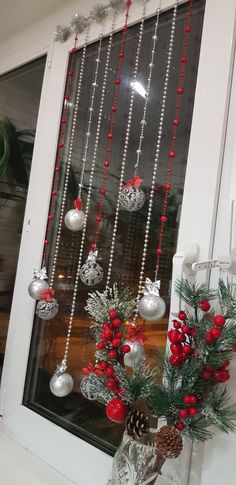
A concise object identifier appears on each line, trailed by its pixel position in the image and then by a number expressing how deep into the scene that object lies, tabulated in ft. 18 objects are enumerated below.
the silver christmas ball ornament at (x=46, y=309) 3.64
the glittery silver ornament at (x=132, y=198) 3.08
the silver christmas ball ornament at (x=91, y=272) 3.32
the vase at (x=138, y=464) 2.37
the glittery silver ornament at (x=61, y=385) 3.36
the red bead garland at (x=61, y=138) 4.17
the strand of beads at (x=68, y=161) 4.09
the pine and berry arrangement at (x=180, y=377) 2.27
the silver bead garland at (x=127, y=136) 3.60
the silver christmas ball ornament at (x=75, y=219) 3.47
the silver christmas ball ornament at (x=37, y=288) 3.64
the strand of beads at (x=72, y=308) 3.37
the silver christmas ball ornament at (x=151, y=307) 2.75
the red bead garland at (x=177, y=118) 3.25
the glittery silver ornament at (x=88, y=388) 2.76
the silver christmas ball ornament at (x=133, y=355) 2.80
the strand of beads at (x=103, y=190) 3.33
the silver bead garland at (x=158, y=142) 3.28
